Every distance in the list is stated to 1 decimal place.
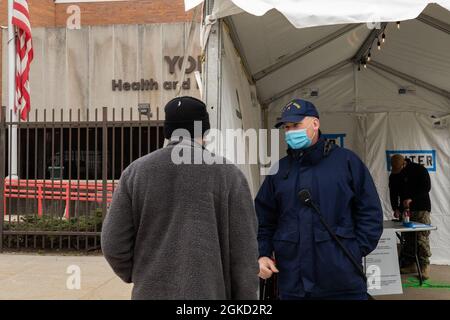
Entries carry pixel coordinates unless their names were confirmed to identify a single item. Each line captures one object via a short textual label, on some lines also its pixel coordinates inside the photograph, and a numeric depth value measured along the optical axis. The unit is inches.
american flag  396.5
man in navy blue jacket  105.9
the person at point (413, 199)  264.8
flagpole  403.2
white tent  130.6
